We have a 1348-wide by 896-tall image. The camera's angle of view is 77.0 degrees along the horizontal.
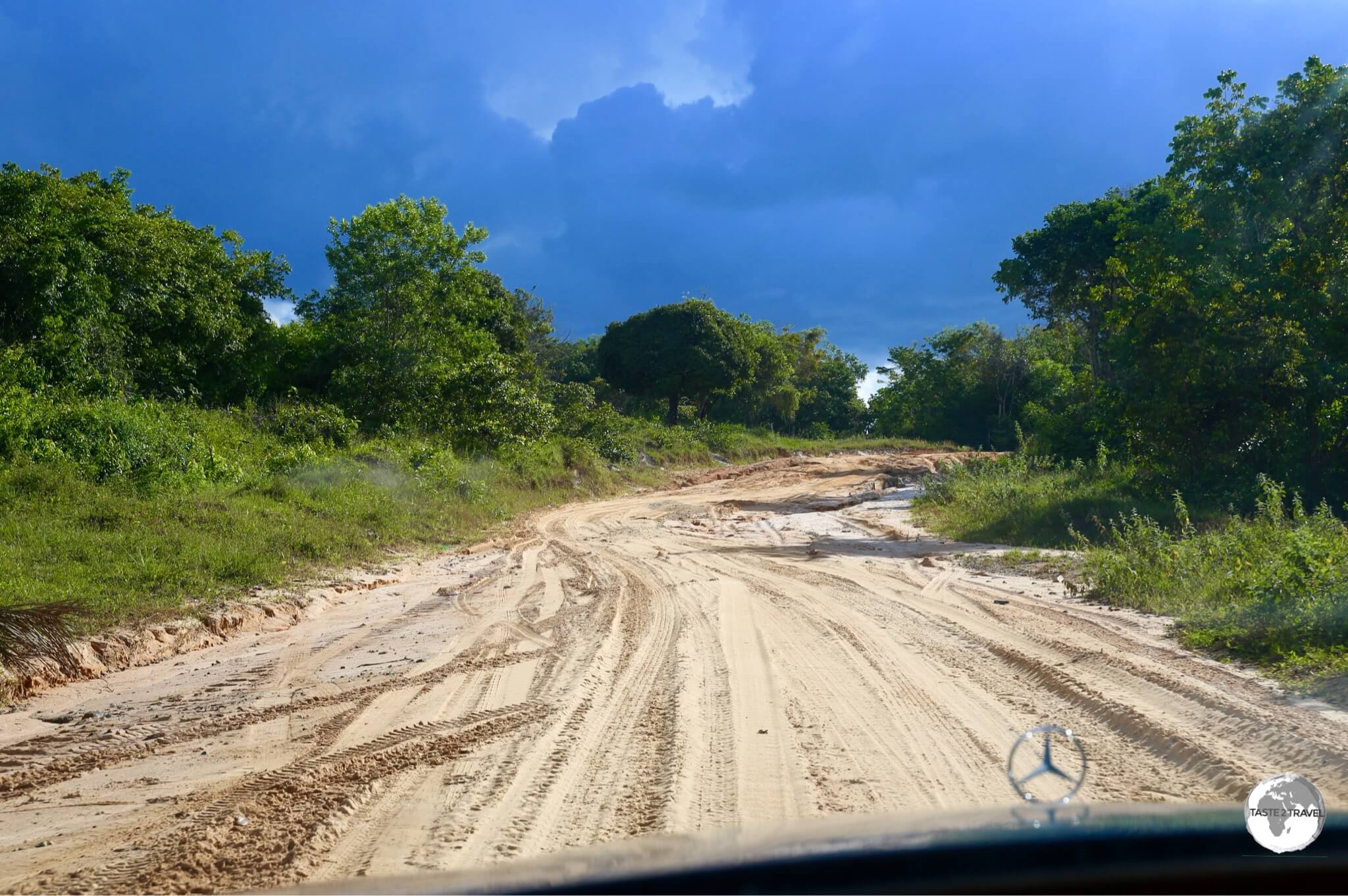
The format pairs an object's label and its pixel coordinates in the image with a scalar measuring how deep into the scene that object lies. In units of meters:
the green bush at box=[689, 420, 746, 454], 34.72
